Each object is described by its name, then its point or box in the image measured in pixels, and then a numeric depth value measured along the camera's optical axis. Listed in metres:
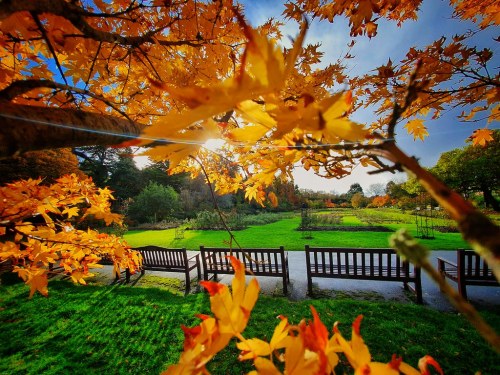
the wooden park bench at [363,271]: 4.25
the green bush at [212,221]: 15.06
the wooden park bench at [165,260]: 5.86
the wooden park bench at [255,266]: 4.98
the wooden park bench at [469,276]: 3.91
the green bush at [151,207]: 21.83
